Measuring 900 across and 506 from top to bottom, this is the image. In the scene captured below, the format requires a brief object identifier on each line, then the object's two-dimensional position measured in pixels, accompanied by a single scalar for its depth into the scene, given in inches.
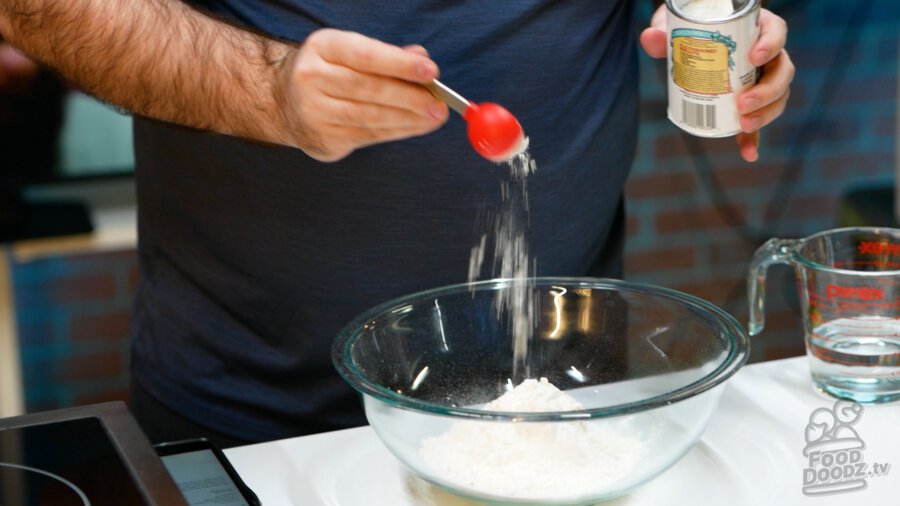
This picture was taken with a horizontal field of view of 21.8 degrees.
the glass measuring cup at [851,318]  71.7
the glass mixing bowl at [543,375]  65.0
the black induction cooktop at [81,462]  62.5
